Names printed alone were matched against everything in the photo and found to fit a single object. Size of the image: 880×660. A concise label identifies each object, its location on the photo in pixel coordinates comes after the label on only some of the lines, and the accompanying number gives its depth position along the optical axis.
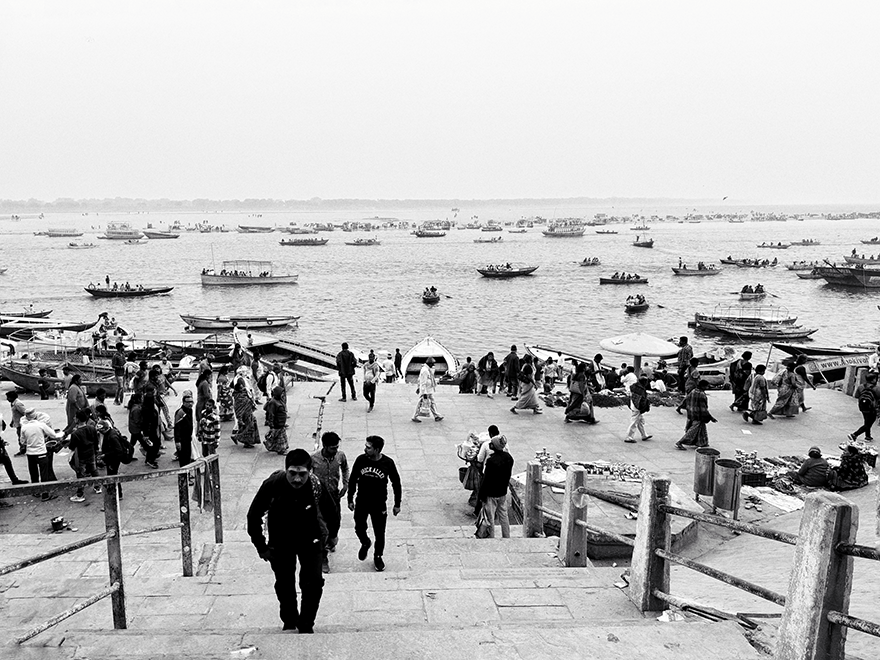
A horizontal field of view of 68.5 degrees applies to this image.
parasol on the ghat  17.78
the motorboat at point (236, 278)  70.75
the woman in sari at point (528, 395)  14.29
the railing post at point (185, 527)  5.05
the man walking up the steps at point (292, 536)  4.23
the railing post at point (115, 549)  4.09
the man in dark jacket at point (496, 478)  7.28
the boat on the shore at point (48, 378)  18.66
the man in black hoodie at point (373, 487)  6.00
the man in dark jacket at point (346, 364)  14.88
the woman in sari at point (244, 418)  11.14
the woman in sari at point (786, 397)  13.87
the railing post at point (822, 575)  3.08
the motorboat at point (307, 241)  135.88
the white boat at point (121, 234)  159.12
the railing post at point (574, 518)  5.83
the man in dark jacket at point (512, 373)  15.93
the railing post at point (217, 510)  6.35
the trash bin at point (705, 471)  8.51
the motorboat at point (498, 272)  77.94
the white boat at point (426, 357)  25.19
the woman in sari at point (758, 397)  13.27
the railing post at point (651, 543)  4.38
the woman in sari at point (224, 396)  12.41
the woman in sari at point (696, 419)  11.46
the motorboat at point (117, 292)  60.86
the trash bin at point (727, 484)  8.18
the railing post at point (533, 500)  7.66
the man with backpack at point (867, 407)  11.92
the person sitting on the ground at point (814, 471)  9.56
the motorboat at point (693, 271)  79.75
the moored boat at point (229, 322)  39.50
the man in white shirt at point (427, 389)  13.39
